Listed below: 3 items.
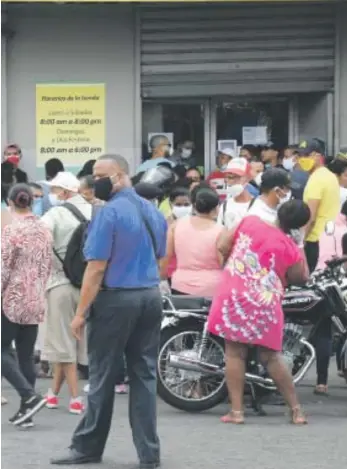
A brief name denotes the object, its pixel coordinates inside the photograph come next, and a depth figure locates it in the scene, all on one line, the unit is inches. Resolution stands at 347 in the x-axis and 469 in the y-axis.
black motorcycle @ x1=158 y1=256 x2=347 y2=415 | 385.1
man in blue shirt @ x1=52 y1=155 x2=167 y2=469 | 305.7
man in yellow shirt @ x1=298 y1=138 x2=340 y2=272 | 502.0
